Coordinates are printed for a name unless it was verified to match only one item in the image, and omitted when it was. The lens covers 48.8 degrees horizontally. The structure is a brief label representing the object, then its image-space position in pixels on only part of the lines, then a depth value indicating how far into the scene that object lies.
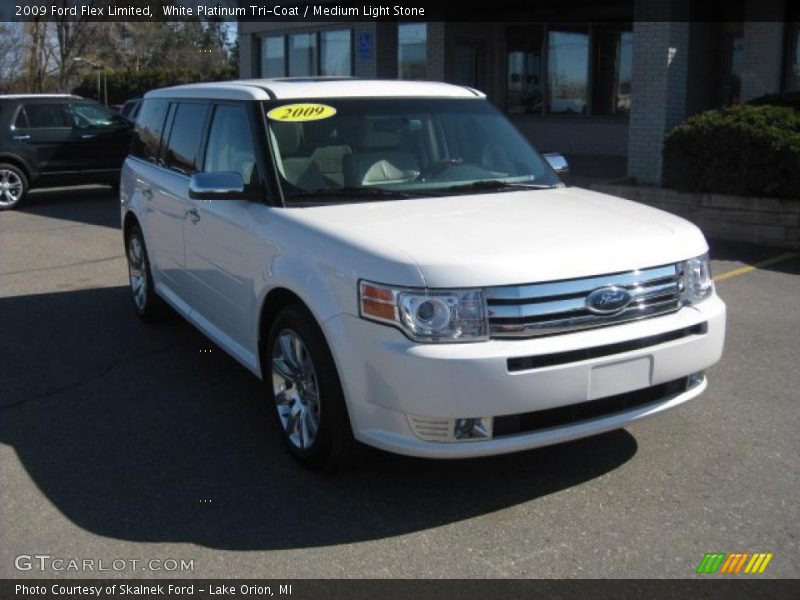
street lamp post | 39.69
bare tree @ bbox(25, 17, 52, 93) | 40.88
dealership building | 13.46
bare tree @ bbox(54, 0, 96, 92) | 41.31
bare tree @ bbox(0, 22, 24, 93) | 42.50
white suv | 3.63
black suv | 14.87
